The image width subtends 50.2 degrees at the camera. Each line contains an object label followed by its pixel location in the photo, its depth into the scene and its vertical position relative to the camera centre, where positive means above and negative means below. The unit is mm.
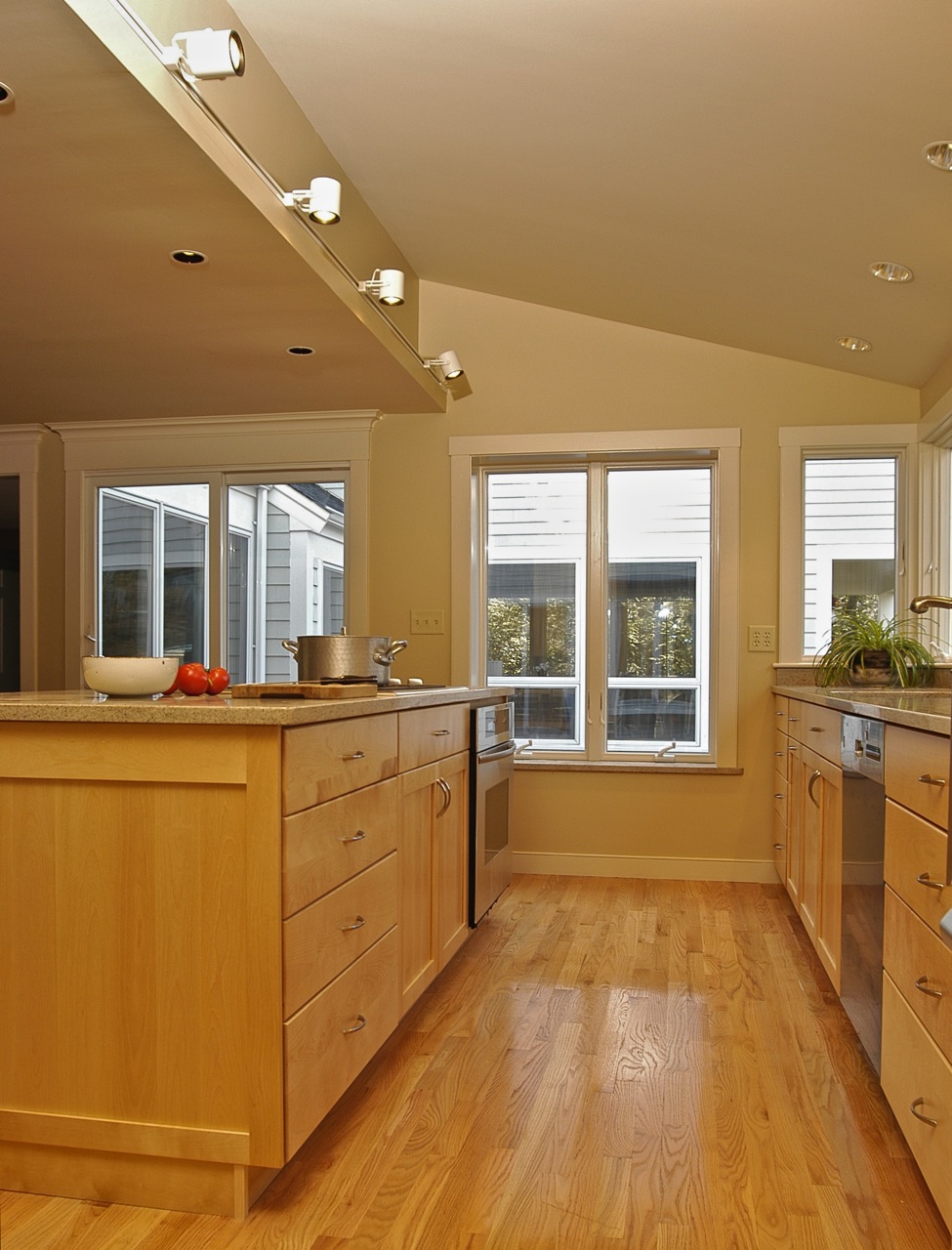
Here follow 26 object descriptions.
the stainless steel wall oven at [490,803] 3207 -601
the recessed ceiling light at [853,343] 3828 +1084
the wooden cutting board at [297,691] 2043 -135
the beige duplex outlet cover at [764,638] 4336 -41
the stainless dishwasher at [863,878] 2098 -553
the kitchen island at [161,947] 1669 -546
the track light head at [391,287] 3084 +1030
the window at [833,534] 4312 +403
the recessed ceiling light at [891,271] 3117 +1107
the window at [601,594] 4535 +152
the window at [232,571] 4715 +250
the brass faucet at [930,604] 2303 +61
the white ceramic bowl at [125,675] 2000 -100
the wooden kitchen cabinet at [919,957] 1590 -563
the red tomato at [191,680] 2223 -121
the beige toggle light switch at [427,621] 4594 +22
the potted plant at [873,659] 3826 -115
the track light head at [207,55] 2039 +1147
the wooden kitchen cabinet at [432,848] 2467 -595
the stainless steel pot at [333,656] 2750 -86
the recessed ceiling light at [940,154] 2432 +1151
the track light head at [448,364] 4145 +1072
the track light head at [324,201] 2500 +1046
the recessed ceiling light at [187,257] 2760 +1011
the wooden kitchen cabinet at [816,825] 2633 -587
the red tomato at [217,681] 2295 -127
